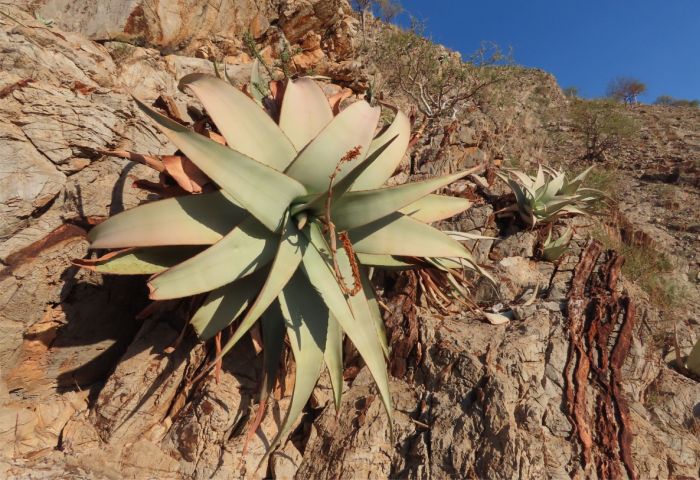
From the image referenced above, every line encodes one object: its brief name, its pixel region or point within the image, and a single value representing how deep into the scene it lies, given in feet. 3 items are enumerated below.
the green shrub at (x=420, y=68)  24.39
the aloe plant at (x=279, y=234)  4.18
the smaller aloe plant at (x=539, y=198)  10.12
